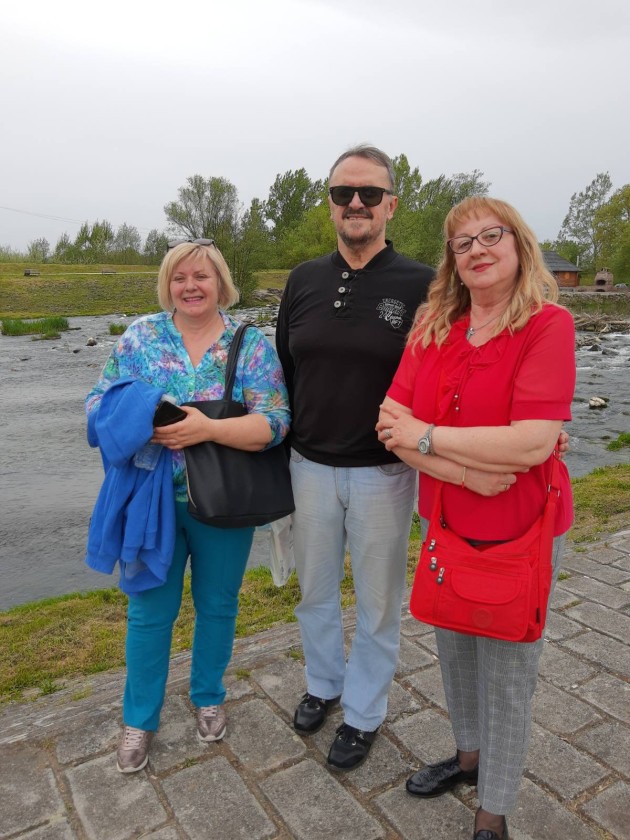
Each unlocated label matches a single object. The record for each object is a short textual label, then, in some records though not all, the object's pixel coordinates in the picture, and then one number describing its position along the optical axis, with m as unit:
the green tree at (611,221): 62.34
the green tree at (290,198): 66.69
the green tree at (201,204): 50.53
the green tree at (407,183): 58.11
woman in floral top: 2.68
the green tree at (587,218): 68.81
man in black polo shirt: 2.66
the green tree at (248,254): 40.72
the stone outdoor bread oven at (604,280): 55.48
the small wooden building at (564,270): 60.03
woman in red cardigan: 1.99
